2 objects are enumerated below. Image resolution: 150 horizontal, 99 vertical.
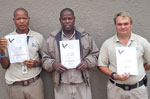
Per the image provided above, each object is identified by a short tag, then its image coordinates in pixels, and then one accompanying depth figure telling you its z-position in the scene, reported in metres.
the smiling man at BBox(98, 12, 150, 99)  2.85
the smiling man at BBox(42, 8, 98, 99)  2.94
